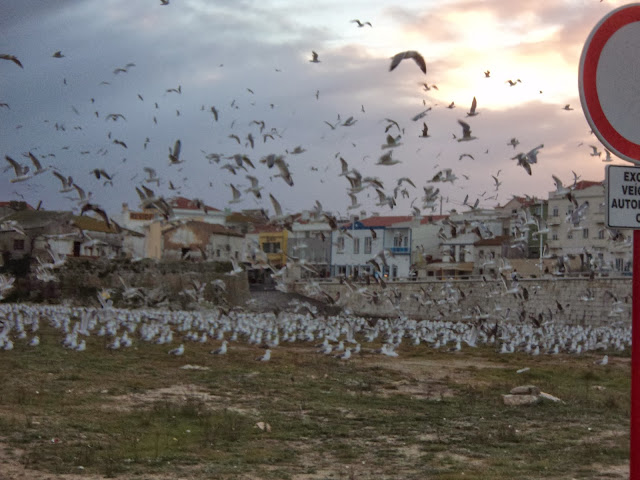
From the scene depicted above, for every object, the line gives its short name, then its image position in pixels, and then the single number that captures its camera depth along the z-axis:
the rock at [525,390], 18.25
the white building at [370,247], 78.62
